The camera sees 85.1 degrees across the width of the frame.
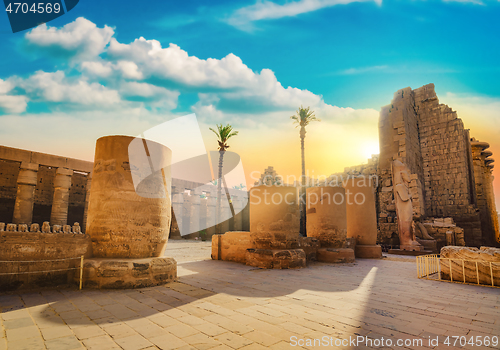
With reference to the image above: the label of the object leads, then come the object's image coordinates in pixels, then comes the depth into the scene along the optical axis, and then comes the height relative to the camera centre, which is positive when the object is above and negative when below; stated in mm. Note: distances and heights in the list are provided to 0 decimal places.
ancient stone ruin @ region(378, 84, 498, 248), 17245 +3441
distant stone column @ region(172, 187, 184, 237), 23375 +831
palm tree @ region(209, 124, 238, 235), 23500 +6715
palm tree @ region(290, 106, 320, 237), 23234 +7316
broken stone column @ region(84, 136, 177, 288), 5094 +26
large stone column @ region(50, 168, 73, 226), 16719 +966
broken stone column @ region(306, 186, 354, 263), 9273 -97
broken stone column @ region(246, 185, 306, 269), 7824 -246
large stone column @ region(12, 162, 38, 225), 15500 +1056
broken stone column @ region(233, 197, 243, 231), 26766 +39
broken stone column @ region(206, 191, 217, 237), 25812 +200
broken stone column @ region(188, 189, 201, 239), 24875 +83
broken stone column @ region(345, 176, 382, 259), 10578 -18
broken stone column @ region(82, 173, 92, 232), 18495 +1335
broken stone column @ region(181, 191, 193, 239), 24547 -102
